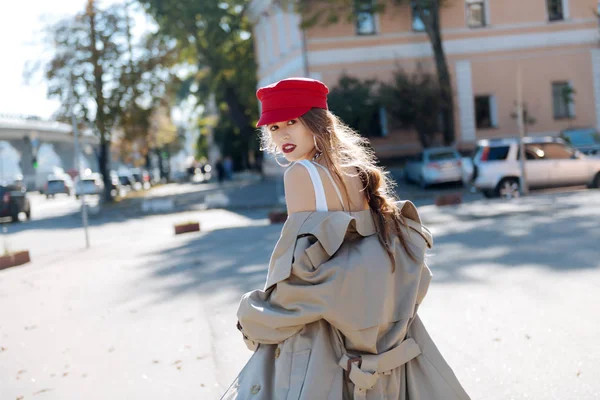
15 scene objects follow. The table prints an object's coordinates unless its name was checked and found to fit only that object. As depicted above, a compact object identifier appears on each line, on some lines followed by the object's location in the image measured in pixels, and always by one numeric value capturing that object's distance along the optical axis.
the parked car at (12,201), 30.48
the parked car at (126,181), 66.93
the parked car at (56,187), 60.97
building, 34.28
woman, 2.71
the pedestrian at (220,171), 47.09
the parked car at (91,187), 53.79
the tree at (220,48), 37.88
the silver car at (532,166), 21.38
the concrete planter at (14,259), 14.49
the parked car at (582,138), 27.97
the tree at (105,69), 36.06
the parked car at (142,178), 63.83
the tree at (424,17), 31.77
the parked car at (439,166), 26.73
